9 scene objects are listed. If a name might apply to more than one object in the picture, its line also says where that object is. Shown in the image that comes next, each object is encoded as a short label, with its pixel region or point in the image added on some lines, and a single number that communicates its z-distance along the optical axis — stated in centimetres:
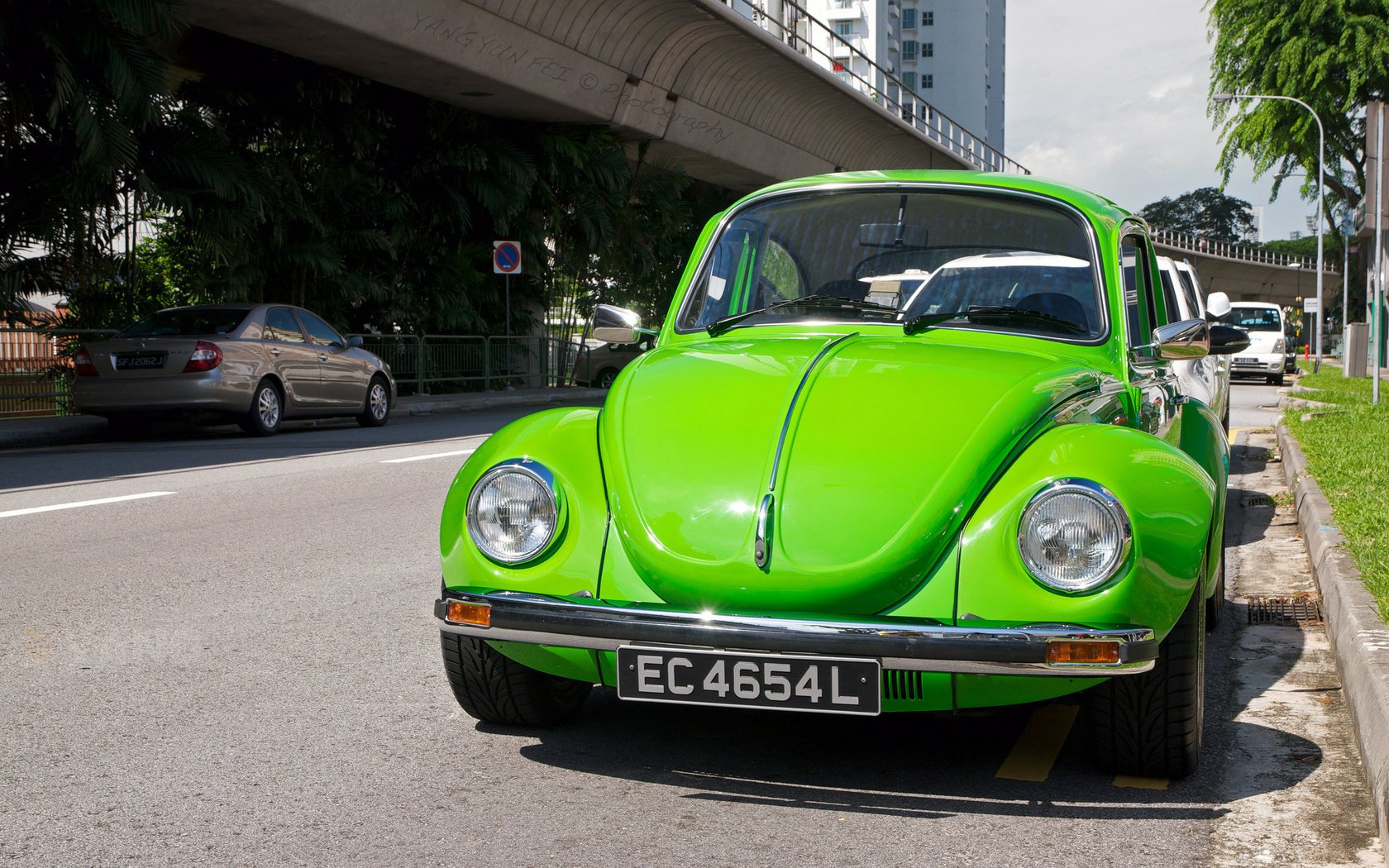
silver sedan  1606
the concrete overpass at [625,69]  2117
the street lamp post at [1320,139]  3951
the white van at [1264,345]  3425
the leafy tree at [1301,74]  4088
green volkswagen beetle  354
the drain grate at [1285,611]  644
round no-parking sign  2686
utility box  3481
